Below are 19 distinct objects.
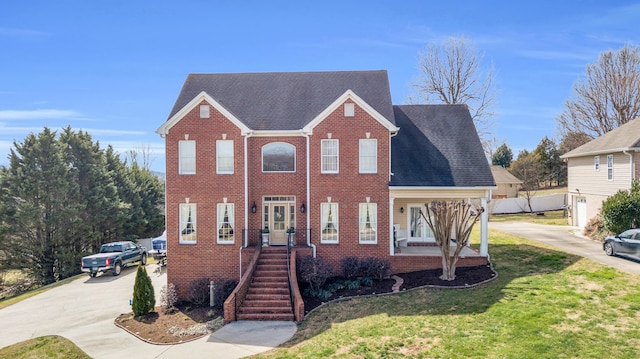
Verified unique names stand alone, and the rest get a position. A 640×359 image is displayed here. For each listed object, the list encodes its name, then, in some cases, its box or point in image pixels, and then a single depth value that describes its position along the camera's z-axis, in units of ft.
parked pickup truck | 77.30
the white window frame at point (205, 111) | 58.18
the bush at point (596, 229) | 72.43
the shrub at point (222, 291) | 53.26
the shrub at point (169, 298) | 53.57
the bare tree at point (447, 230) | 51.80
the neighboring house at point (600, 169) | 75.72
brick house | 57.93
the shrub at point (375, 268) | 55.72
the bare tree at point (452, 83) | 124.67
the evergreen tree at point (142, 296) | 51.01
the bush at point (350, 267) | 56.44
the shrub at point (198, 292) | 55.01
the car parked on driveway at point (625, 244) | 53.57
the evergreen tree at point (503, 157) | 216.33
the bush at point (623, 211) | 66.23
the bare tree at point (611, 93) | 134.00
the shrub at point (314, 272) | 53.06
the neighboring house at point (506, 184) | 161.68
